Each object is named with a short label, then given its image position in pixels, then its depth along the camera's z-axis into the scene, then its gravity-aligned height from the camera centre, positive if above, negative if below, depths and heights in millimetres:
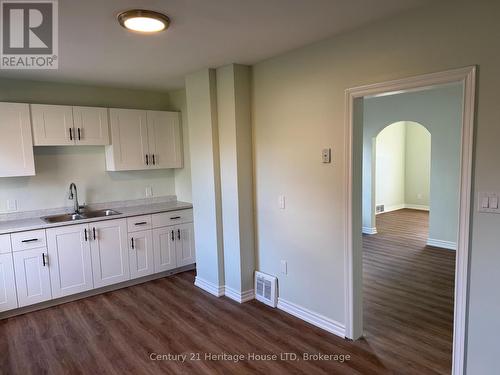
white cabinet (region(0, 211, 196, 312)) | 3502 -1038
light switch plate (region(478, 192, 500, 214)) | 2027 -292
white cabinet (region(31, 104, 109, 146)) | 3816 +451
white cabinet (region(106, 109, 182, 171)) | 4387 +289
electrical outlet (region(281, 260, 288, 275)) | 3475 -1082
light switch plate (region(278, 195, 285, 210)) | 3419 -421
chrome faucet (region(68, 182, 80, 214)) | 4250 -381
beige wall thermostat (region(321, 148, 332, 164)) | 2910 +16
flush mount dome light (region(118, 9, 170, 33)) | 2133 +896
